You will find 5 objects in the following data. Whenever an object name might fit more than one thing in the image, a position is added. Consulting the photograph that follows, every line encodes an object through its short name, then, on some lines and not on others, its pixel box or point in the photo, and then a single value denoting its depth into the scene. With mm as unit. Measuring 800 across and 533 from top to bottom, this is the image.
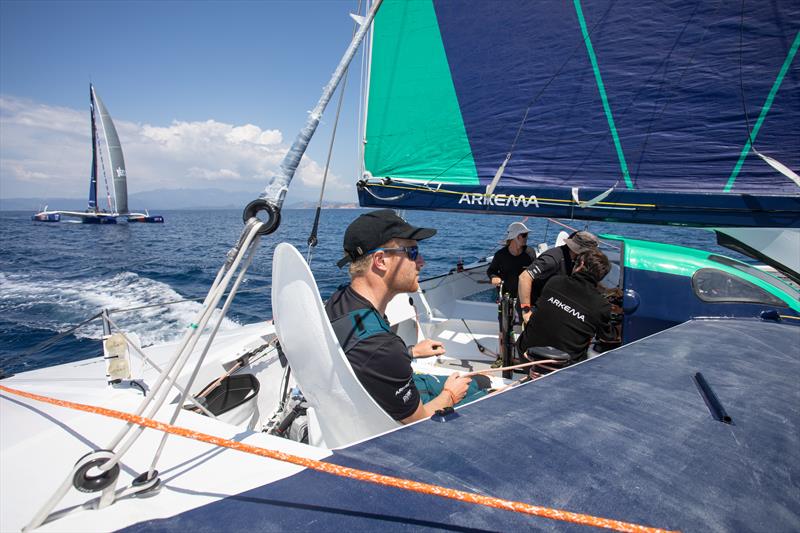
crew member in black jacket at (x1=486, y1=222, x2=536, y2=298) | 4508
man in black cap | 1348
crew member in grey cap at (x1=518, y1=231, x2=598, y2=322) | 3666
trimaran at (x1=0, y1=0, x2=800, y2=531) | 824
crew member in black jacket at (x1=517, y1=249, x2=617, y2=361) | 2586
